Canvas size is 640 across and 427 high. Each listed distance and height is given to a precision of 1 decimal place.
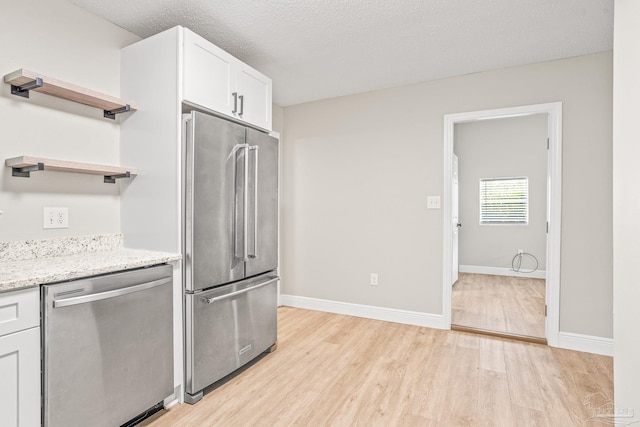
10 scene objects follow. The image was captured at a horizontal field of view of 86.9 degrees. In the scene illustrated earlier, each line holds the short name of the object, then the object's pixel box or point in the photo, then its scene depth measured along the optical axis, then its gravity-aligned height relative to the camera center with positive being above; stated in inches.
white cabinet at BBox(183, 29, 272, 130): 81.5 +34.3
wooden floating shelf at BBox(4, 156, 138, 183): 67.6 +9.1
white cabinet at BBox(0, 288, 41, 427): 51.4 -23.5
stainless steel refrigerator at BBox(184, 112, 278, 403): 80.4 -9.4
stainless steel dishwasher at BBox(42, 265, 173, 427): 56.9 -26.1
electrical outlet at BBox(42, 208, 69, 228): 75.0 -2.0
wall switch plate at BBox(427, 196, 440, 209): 130.9 +3.5
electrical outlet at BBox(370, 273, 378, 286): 142.6 -29.0
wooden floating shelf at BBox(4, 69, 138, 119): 67.1 +25.6
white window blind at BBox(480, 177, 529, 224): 233.5 +7.4
